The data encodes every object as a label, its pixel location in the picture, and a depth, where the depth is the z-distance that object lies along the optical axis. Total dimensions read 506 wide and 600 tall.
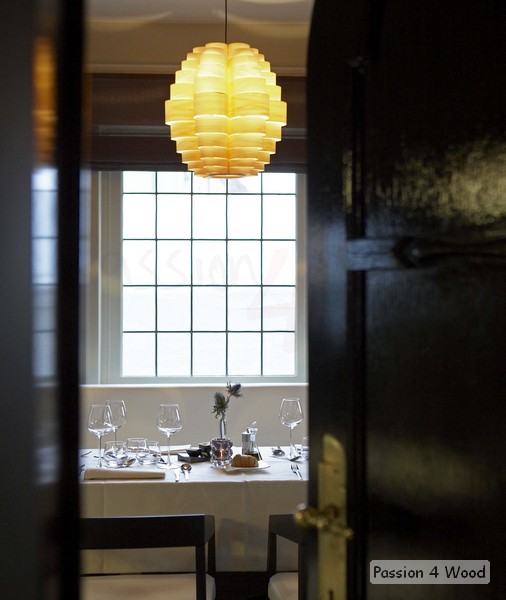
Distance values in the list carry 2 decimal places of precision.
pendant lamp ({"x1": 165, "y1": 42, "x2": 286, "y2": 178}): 3.21
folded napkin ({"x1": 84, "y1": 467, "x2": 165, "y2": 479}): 3.07
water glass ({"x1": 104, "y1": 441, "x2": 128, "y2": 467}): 3.37
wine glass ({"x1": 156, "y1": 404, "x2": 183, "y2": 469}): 3.47
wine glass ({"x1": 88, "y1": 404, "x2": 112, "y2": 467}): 3.42
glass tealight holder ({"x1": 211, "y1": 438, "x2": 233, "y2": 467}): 3.42
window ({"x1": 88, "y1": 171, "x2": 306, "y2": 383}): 5.82
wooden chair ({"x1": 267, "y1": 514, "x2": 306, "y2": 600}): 2.68
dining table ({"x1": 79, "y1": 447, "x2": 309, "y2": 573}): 3.03
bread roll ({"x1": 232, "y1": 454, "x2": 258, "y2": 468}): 3.29
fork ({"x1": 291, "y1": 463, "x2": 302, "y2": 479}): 3.20
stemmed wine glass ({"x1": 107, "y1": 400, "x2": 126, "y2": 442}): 3.56
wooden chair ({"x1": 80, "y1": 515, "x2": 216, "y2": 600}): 2.40
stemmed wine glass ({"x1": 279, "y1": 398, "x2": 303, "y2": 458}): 3.58
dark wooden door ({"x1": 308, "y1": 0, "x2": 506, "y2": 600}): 1.50
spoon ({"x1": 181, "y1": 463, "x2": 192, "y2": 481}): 3.19
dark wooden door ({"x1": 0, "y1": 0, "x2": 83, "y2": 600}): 1.11
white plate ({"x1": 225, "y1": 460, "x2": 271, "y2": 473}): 3.27
